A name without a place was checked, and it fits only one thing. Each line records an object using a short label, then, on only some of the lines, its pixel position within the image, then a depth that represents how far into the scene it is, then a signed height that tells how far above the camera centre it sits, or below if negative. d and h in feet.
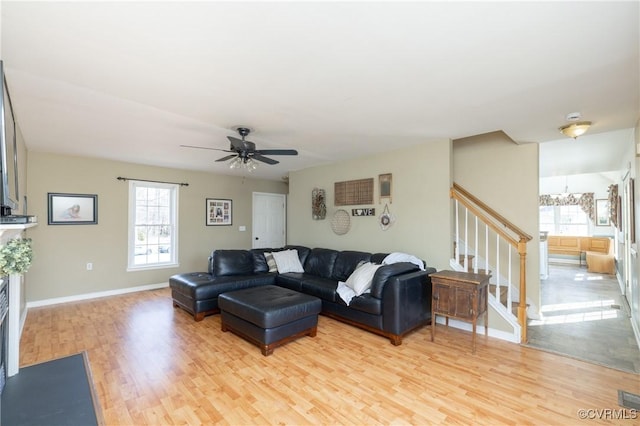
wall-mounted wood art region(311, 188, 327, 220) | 17.93 +0.65
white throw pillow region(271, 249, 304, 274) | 15.65 -2.52
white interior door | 23.61 -0.40
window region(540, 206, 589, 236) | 28.86 -0.42
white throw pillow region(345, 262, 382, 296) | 11.42 -2.52
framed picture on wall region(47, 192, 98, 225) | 15.15 +0.30
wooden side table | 9.73 -2.79
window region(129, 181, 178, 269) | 17.81 -0.62
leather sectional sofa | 10.54 -3.07
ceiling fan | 10.45 +2.36
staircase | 10.53 -1.89
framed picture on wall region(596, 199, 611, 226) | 27.32 +0.30
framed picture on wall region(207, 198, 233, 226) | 20.97 +0.23
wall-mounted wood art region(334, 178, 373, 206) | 15.62 +1.30
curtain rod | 17.12 +2.13
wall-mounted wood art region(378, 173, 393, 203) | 14.69 +1.51
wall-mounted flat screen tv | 5.82 +1.37
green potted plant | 5.68 -0.86
